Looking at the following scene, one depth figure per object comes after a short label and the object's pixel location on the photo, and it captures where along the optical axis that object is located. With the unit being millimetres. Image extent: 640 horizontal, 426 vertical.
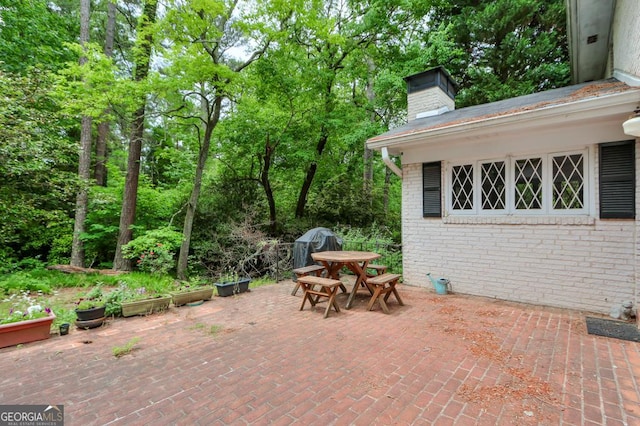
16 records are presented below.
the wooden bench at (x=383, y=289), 4520
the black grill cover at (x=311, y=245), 6691
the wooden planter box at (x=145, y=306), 4512
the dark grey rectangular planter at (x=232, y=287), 5699
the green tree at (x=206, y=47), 6812
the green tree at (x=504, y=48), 9966
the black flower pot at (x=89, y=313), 4027
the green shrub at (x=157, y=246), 6574
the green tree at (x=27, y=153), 5320
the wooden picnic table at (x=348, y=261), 4773
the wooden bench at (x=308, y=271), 5333
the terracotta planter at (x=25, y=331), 3445
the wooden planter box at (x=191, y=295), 5098
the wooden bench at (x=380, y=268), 5576
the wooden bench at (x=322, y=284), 4441
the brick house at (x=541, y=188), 4047
